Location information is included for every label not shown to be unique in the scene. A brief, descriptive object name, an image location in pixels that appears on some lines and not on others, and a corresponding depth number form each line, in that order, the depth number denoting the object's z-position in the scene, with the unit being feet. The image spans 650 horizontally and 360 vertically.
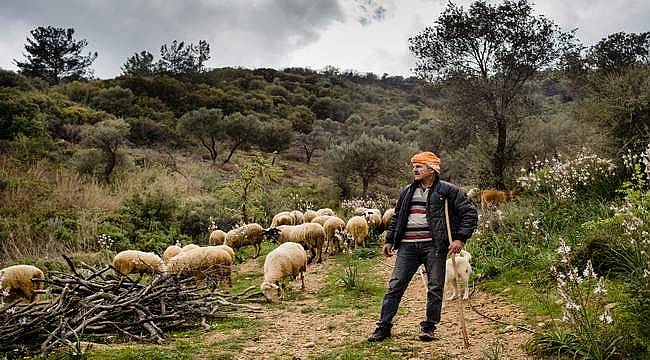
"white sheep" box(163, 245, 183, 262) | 37.19
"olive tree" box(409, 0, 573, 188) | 60.85
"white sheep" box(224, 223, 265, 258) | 44.70
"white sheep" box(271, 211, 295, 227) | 52.49
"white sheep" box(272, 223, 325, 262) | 40.63
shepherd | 19.03
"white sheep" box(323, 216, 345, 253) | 44.52
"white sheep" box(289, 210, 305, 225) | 53.21
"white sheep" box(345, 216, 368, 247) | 45.19
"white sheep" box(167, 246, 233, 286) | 29.91
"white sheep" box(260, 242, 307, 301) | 28.37
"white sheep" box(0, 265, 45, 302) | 26.37
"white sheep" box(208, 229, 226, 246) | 46.24
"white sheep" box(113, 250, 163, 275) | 32.76
